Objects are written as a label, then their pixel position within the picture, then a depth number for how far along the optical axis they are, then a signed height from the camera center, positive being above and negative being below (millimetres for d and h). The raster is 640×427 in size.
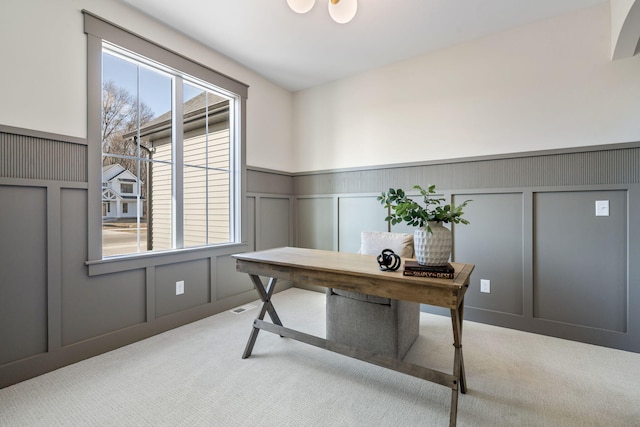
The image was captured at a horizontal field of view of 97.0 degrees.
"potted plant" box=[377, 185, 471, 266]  1502 -91
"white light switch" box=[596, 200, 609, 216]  2309 +36
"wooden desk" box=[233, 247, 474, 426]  1399 -393
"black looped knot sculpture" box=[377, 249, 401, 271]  1627 -286
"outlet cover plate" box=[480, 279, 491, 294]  2768 -720
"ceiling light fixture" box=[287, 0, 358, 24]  1776 +1317
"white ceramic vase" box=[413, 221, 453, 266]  1498 -168
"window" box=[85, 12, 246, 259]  2307 +668
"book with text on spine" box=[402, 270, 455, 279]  1415 -310
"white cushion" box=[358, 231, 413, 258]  2371 -259
